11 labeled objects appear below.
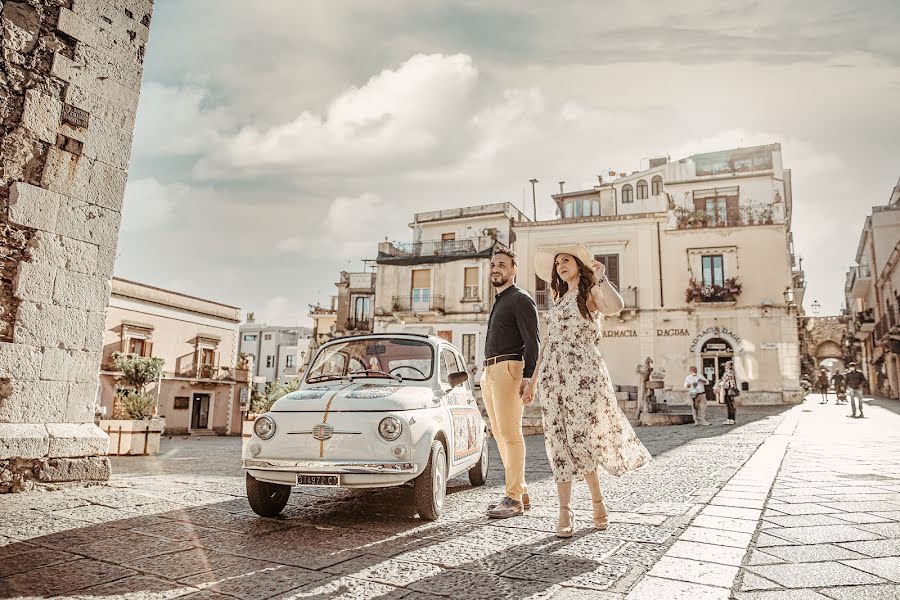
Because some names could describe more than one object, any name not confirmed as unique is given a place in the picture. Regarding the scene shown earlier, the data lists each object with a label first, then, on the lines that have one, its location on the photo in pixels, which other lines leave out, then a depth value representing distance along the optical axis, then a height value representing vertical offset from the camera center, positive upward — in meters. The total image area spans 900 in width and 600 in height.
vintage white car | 3.85 -0.38
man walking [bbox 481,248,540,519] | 4.21 +0.12
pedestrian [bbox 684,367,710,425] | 14.98 +0.00
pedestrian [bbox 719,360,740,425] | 15.05 +0.02
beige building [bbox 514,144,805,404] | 25.59 +5.54
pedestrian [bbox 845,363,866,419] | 16.06 +0.36
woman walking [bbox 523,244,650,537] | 3.52 -0.03
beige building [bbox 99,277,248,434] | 27.34 +1.64
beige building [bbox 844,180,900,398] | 28.83 +5.79
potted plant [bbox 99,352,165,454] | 9.40 -0.75
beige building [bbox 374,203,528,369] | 32.00 +6.08
